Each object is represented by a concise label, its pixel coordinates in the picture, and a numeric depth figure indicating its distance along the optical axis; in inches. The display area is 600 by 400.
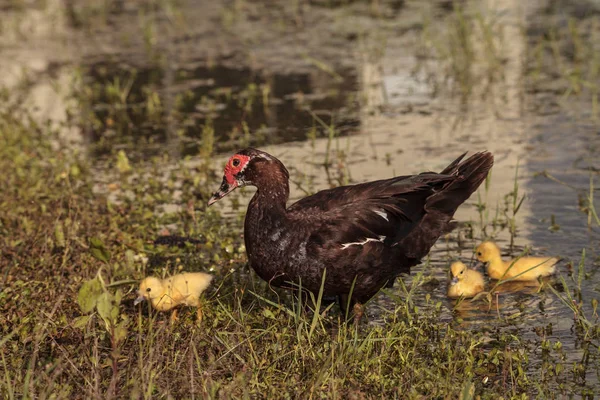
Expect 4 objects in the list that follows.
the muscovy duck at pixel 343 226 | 440.5
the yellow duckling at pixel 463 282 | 492.7
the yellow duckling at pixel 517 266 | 514.9
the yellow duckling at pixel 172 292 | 462.0
